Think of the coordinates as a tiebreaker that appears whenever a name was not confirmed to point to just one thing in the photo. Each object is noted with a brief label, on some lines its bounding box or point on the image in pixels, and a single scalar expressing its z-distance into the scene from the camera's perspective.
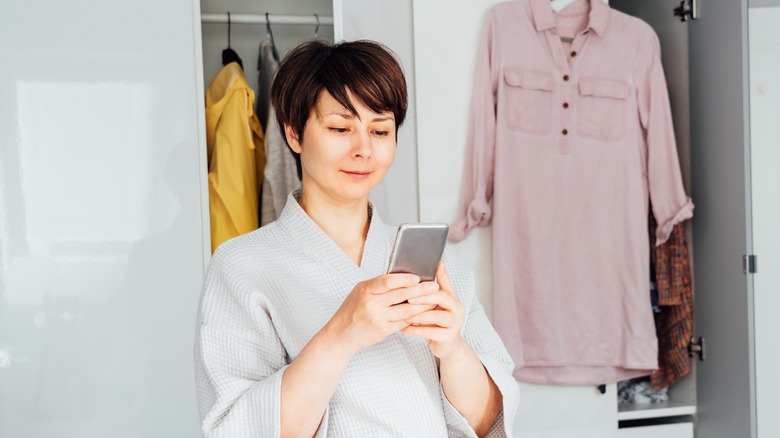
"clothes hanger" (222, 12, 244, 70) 2.62
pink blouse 2.46
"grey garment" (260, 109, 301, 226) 2.47
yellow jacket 2.40
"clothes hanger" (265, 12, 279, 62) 2.66
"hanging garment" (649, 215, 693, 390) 2.67
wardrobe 2.17
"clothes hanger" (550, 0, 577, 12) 2.57
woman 1.02
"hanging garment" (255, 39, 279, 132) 2.63
